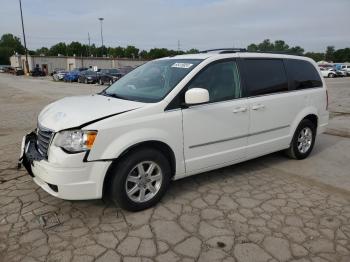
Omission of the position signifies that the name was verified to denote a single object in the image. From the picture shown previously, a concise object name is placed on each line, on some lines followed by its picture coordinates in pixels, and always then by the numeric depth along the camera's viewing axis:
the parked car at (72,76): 38.16
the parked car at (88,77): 34.06
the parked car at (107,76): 31.66
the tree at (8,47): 121.81
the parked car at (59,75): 42.06
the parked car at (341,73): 44.91
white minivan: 3.57
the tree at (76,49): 113.50
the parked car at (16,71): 65.38
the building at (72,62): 69.31
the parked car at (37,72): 58.44
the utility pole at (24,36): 55.33
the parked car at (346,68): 47.55
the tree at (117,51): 108.06
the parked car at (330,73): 44.31
